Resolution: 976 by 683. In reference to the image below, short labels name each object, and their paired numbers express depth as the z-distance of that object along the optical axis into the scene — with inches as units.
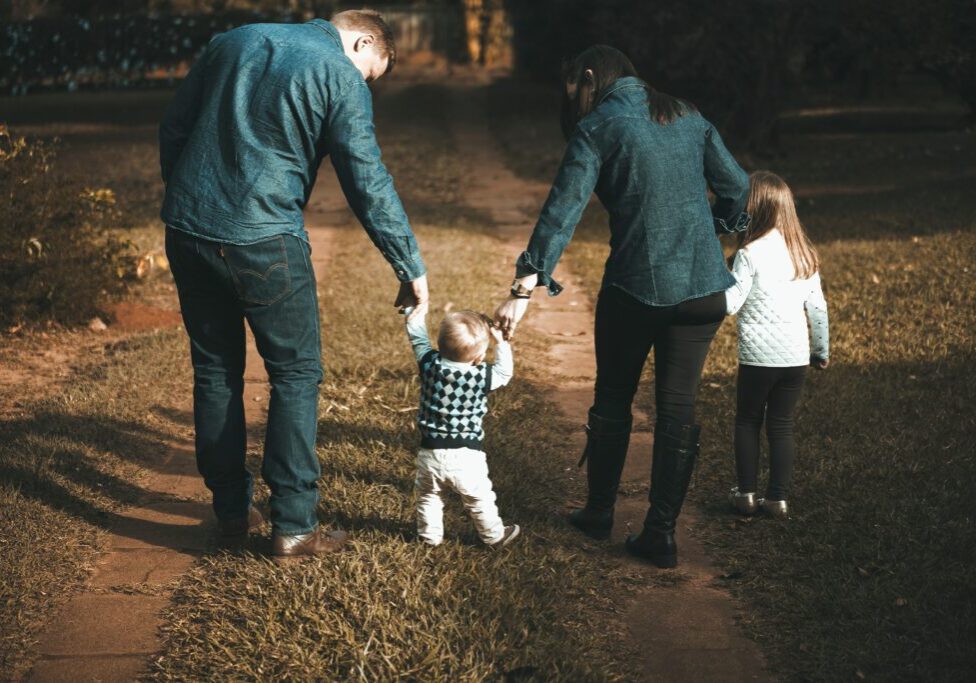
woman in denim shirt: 140.7
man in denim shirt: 133.7
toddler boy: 141.5
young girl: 163.5
